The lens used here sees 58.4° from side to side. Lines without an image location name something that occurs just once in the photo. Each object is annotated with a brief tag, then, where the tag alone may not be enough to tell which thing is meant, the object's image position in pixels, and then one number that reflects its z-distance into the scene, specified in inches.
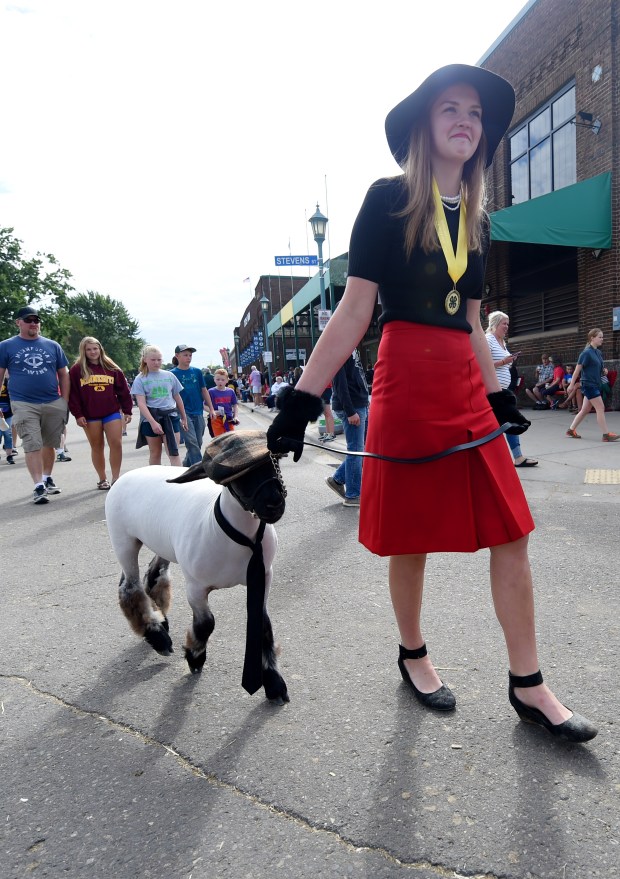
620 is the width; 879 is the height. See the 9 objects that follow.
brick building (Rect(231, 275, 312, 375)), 2004.2
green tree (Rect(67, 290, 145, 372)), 3563.0
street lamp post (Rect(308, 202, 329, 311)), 544.5
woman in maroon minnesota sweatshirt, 273.3
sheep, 75.0
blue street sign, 614.9
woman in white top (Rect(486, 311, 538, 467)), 249.9
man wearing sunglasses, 261.0
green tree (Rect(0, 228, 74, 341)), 1418.6
